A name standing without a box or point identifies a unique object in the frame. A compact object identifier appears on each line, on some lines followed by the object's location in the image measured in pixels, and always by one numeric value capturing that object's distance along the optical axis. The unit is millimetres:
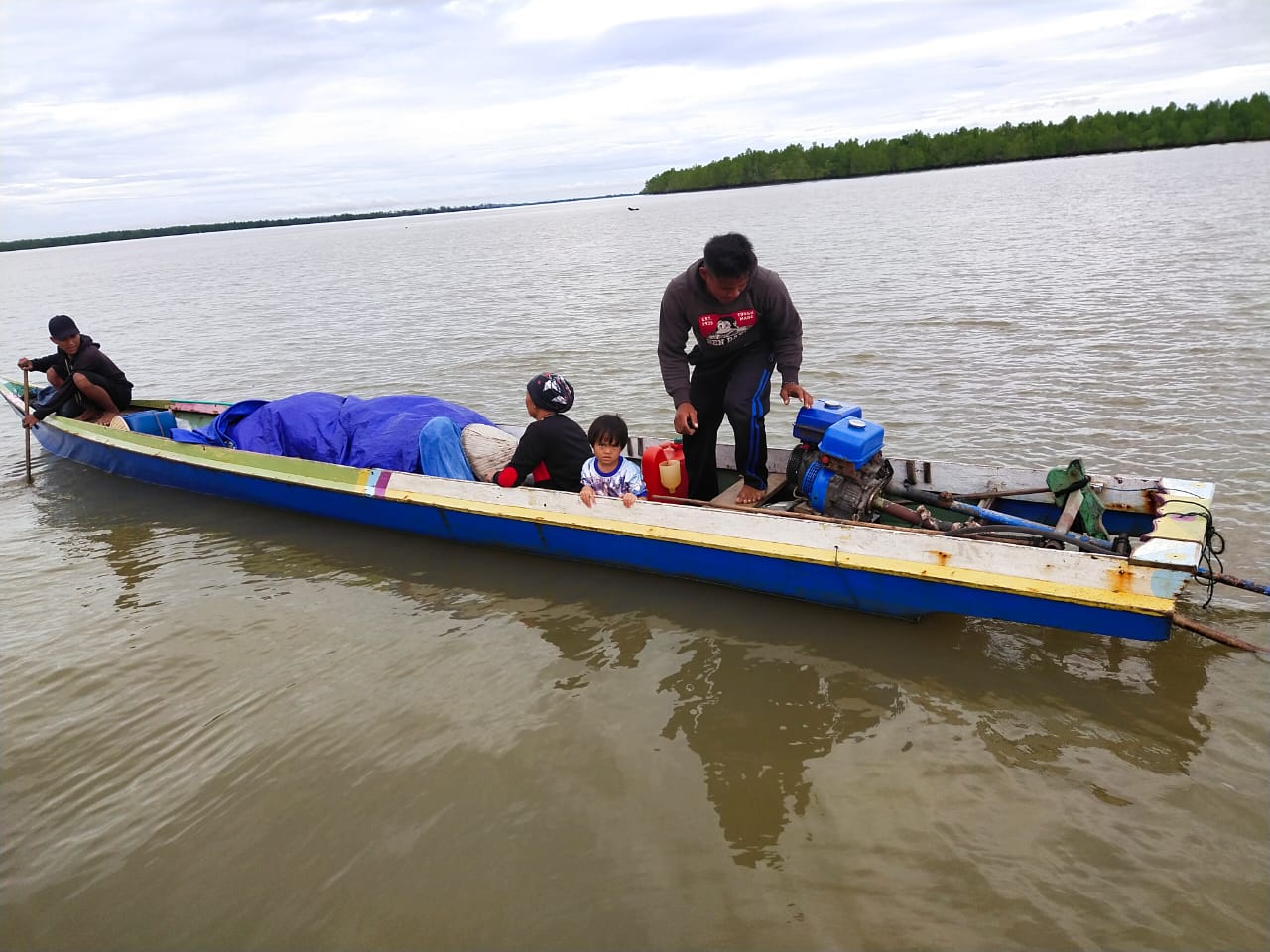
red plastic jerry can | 5809
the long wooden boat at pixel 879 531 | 3824
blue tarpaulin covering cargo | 6379
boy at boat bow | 8508
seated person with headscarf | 5387
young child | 5109
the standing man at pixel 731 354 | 5031
